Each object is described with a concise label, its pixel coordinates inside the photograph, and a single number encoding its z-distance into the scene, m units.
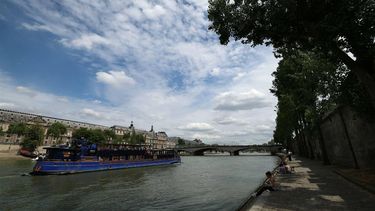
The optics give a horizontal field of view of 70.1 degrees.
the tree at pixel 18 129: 99.56
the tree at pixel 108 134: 132.56
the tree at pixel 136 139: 151.23
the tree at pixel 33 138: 91.50
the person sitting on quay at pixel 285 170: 25.38
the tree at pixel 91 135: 114.69
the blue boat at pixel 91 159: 37.59
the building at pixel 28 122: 113.33
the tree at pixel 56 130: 109.62
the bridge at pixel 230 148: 122.19
